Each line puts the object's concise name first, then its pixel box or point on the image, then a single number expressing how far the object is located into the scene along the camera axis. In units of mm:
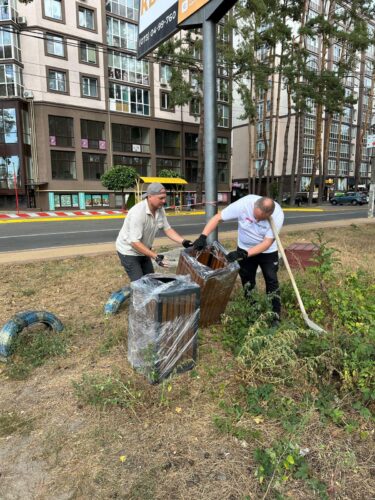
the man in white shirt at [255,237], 3732
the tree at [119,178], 26328
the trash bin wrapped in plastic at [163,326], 2699
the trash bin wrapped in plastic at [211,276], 3342
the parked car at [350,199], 41906
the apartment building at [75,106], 28750
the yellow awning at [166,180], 27427
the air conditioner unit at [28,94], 29047
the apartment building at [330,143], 51875
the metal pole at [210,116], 4336
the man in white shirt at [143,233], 3652
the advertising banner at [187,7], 4273
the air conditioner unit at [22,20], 28562
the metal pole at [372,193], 17538
